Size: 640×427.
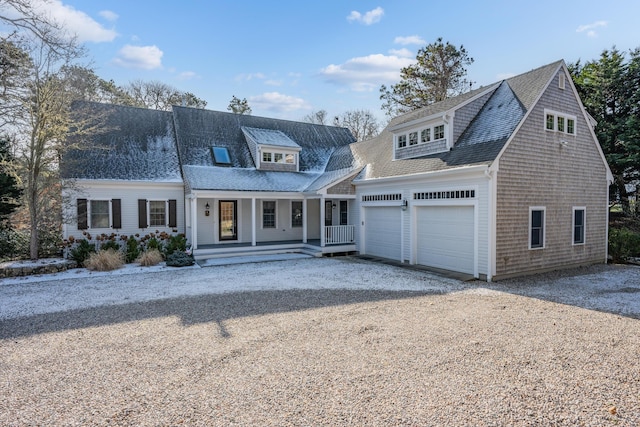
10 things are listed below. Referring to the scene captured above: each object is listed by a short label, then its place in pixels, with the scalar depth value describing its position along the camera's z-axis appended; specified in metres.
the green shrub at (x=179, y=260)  11.52
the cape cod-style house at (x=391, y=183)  9.93
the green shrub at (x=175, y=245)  12.66
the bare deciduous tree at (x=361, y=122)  36.31
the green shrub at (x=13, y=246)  12.11
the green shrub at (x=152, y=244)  12.75
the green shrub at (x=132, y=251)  12.25
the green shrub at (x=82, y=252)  11.42
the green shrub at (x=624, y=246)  12.73
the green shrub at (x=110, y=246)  12.29
